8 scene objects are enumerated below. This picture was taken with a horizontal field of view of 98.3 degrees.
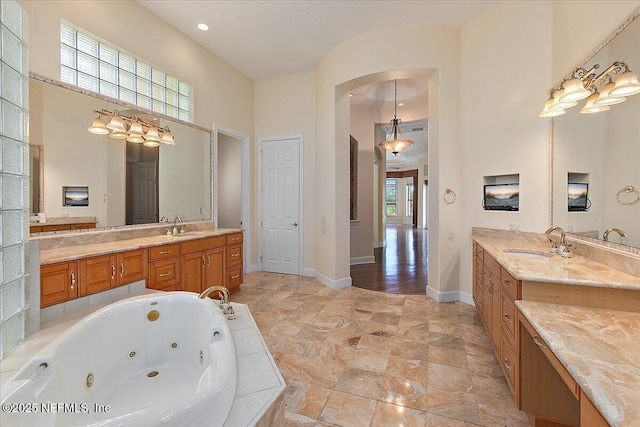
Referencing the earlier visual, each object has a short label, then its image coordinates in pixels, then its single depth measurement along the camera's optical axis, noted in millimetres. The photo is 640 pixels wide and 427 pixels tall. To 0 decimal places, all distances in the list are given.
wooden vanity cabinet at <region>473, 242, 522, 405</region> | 1665
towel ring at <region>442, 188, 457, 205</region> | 3623
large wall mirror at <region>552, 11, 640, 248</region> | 1689
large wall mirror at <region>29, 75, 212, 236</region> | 2422
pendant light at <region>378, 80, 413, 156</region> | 5993
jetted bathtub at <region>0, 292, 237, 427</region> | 1024
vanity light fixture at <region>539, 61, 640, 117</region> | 1674
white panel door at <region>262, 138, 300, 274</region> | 4969
